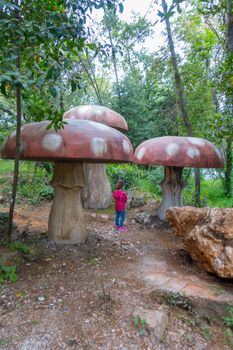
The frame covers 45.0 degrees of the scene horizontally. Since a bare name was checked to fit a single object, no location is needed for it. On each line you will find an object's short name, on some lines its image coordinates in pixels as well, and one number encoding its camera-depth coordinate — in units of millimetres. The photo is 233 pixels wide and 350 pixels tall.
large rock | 2772
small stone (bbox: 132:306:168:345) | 2215
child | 5137
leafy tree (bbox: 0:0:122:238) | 2100
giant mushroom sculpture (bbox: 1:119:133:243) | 2814
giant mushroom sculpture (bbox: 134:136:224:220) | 4336
